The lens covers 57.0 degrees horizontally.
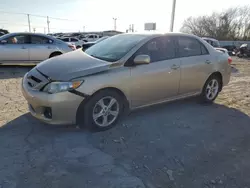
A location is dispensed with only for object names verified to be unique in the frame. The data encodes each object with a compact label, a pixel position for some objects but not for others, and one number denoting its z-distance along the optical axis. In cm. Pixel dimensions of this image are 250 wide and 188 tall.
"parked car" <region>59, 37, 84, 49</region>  2092
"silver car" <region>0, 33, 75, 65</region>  871
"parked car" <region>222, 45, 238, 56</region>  2737
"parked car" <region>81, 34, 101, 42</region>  3085
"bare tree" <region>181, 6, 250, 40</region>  5109
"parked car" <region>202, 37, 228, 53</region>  1961
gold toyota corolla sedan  329
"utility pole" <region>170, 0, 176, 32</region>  2173
